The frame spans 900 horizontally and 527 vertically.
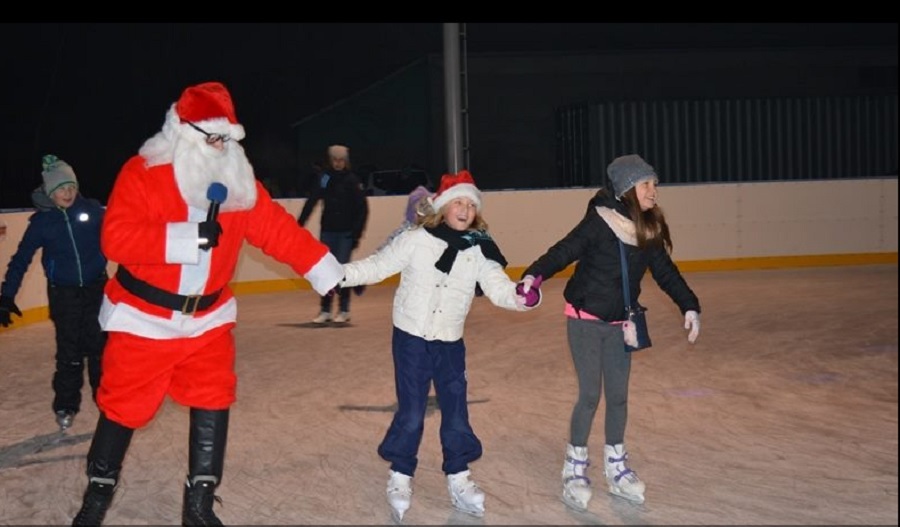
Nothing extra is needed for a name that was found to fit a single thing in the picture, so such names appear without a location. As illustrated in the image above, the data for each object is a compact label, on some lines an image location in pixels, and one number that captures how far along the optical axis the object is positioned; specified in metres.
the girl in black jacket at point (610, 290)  5.76
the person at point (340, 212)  12.34
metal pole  16.12
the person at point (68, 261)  7.46
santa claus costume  4.93
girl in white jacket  5.65
